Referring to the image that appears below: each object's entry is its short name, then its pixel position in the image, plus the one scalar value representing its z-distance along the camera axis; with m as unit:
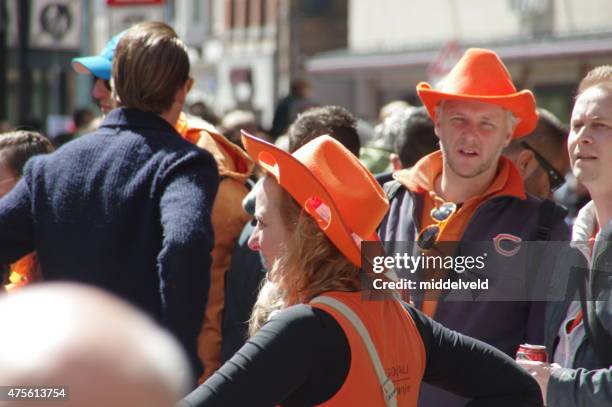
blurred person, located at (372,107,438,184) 8.35
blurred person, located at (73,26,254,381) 7.47
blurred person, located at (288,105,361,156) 7.68
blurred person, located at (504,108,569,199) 7.99
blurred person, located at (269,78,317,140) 16.76
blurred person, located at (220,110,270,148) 13.61
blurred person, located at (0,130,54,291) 7.74
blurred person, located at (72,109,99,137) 19.30
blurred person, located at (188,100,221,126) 16.23
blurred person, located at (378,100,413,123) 13.02
